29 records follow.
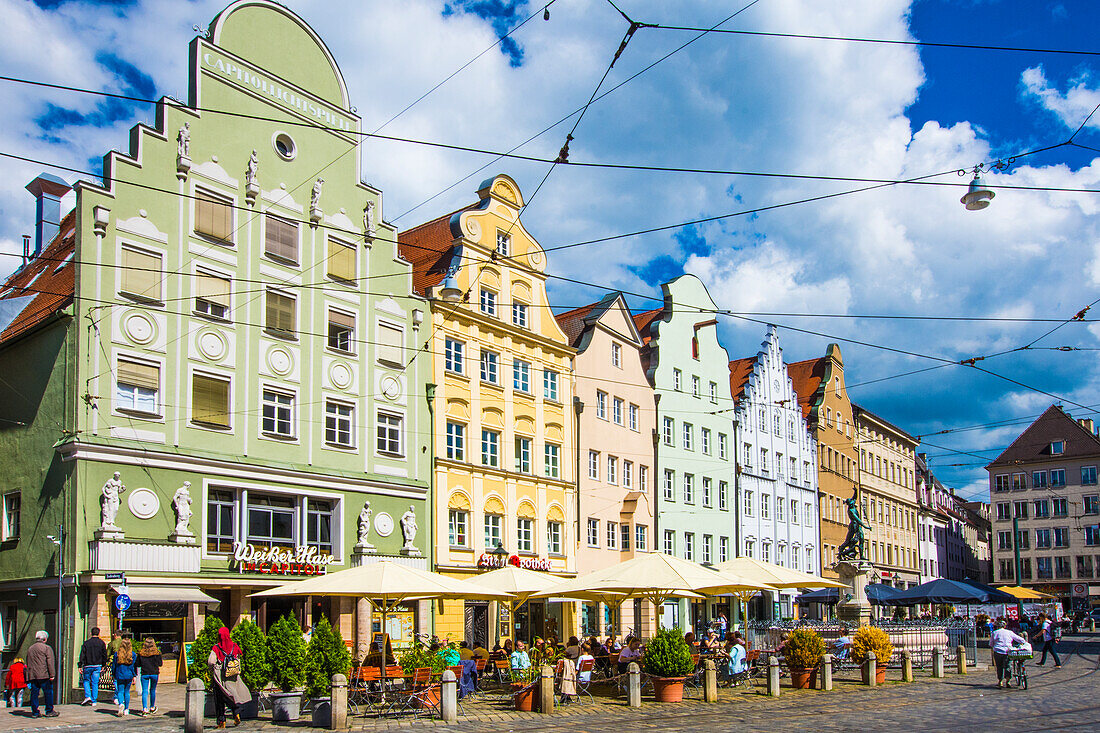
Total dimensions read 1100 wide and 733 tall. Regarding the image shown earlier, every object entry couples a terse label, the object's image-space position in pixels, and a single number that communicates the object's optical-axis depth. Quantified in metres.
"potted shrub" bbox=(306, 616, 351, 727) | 19.56
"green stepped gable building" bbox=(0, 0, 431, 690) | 27.06
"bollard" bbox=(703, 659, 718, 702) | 24.14
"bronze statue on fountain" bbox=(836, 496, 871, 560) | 38.62
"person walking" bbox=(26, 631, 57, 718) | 20.84
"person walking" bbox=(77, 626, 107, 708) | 23.55
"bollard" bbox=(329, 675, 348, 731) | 18.80
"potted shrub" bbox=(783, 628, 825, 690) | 26.83
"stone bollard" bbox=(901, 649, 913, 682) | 29.00
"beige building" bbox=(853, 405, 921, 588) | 72.44
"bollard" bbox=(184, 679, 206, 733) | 18.20
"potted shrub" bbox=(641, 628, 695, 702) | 23.84
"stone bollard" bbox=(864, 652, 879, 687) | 27.89
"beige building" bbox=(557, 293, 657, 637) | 44.09
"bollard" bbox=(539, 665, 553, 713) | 22.06
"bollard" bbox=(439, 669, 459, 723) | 20.44
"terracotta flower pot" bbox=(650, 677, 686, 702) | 23.84
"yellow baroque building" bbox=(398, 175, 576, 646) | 37.25
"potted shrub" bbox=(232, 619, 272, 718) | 19.98
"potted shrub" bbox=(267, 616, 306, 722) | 19.75
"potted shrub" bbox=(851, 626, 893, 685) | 28.27
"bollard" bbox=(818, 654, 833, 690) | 26.69
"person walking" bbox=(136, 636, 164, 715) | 22.06
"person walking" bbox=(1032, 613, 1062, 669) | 37.31
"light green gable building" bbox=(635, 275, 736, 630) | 49.34
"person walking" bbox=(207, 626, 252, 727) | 19.20
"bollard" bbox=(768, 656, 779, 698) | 25.22
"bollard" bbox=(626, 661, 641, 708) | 22.94
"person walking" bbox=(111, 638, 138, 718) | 21.66
